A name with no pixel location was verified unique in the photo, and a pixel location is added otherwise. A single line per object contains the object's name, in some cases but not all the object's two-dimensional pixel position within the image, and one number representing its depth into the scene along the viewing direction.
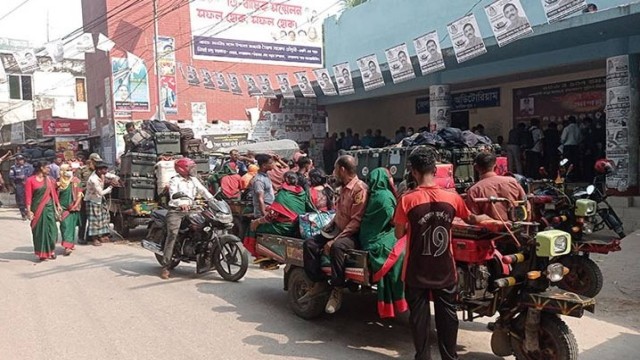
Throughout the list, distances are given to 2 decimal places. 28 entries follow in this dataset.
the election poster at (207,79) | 21.20
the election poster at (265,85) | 20.39
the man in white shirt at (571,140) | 14.26
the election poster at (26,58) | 17.41
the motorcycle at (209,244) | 7.76
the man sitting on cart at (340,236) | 5.31
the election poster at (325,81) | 16.36
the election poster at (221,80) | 21.22
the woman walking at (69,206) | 10.32
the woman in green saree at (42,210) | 9.64
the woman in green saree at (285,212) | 6.61
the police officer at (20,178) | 17.61
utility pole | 18.70
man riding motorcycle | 8.03
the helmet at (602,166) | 7.48
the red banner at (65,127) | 27.83
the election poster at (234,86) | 21.38
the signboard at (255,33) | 25.31
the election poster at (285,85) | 19.52
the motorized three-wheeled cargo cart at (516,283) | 4.11
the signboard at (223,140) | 22.25
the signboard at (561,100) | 15.30
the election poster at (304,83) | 17.77
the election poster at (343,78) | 15.34
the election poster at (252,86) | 20.44
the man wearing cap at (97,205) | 11.12
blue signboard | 18.19
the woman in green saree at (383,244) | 4.90
